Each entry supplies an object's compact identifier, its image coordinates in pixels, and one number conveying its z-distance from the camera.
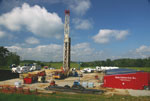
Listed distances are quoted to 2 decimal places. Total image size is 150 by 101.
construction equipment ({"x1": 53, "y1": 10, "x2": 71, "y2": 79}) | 48.47
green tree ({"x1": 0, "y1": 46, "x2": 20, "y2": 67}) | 92.35
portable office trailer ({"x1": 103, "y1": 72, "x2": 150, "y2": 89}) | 23.72
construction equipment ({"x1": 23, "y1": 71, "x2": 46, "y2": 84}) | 29.15
